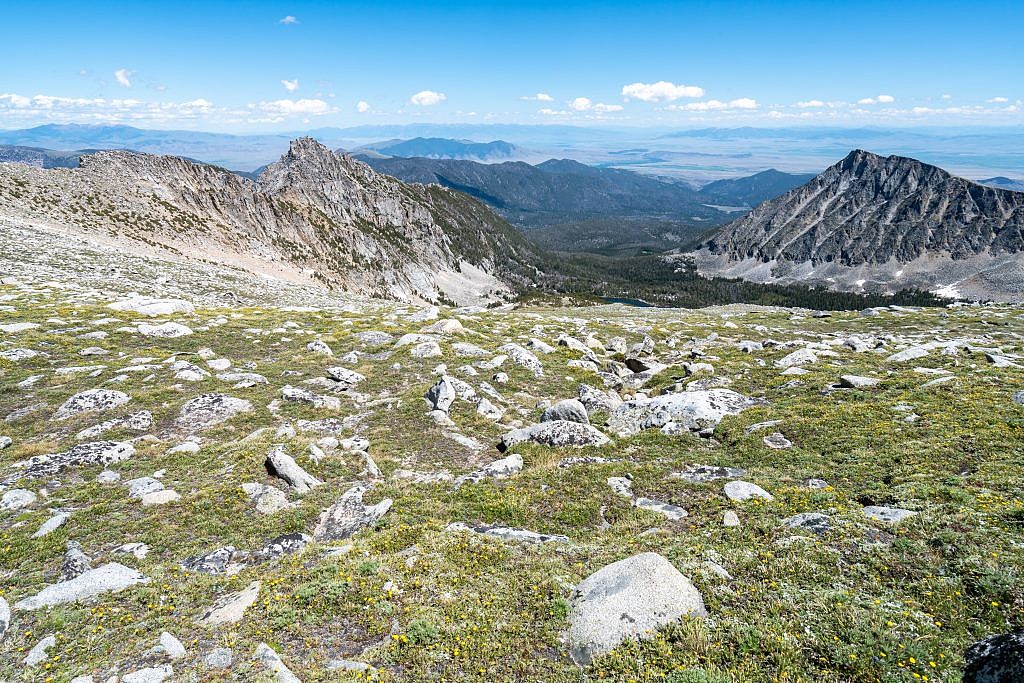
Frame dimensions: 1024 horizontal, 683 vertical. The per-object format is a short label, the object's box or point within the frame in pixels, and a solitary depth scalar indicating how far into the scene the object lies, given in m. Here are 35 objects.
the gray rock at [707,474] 14.68
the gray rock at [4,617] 8.77
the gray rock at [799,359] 26.34
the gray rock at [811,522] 10.99
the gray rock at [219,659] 8.10
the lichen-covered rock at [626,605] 8.36
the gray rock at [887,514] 10.91
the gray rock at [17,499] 12.55
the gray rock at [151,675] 7.67
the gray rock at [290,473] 14.55
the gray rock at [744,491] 13.09
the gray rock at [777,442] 16.36
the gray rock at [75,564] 10.45
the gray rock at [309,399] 20.50
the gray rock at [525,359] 26.41
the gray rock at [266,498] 13.51
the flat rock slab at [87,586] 9.58
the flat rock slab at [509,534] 12.27
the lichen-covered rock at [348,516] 12.77
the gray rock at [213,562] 10.98
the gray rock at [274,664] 7.70
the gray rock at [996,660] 6.29
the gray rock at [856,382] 20.81
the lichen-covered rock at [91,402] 17.97
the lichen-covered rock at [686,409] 19.33
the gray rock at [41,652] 8.11
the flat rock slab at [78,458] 14.16
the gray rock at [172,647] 8.33
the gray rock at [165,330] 27.61
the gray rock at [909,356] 25.52
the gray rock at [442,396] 20.50
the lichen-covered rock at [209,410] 18.12
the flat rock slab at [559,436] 18.00
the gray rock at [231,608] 9.26
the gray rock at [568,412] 20.11
